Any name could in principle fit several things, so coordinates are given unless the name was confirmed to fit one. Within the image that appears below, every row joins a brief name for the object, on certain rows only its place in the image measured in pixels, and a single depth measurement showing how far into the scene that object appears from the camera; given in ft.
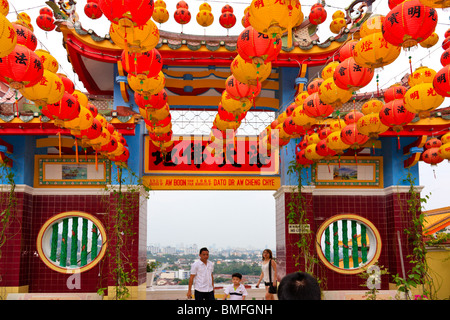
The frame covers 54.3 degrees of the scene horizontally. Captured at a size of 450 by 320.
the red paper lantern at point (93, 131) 21.01
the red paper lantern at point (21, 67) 13.73
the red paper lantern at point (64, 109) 17.49
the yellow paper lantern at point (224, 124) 23.75
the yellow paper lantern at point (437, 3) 12.07
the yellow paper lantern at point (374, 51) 14.84
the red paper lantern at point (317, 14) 31.83
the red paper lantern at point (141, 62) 16.33
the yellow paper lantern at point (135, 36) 14.29
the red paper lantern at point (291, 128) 22.80
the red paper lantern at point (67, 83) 18.39
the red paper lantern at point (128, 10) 12.55
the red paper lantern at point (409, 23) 12.93
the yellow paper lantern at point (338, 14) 33.45
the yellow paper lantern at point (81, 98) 20.14
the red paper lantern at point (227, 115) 22.11
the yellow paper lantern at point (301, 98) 21.39
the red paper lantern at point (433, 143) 29.77
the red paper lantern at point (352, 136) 22.31
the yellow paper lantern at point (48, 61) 17.41
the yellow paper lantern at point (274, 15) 12.98
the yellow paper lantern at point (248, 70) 16.47
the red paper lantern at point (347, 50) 16.40
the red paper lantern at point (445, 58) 15.31
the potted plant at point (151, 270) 36.10
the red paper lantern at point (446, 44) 17.50
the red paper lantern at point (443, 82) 14.74
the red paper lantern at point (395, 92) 19.20
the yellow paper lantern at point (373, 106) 21.26
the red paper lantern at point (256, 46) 14.94
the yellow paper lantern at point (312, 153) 28.38
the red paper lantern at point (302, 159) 30.50
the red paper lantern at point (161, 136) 27.48
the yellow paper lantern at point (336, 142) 23.81
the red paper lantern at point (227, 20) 34.32
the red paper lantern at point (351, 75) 16.39
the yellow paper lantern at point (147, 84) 17.92
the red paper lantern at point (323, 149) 26.94
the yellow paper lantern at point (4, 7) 13.25
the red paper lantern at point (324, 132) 26.09
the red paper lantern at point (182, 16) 34.60
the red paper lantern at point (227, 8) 34.45
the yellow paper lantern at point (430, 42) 22.02
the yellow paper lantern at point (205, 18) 34.19
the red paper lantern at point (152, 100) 19.80
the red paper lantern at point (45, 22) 31.89
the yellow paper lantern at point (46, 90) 15.49
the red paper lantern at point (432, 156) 28.99
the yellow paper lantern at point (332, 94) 17.83
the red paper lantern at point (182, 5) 34.83
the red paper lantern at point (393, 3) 14.23
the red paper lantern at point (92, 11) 32.71
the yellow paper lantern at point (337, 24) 33.37
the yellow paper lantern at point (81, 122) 19.30
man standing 22.00
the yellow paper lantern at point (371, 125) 20.61
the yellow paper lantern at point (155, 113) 21.67
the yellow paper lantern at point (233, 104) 19.94
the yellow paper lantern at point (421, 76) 17.56
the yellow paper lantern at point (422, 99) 16.96
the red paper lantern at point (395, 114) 18.83
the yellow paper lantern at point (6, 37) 12.21
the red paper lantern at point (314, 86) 20.12
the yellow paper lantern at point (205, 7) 34.22
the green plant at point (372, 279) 23.98
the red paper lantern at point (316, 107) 19.42
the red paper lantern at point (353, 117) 22.47
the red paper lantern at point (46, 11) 32.12
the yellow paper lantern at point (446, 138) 26.40
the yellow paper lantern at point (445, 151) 26.05
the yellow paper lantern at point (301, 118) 20.86
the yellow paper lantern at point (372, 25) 15.15
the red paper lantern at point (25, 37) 14.69
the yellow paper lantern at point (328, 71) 18.79
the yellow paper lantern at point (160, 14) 33.81
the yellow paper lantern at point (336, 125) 24.21
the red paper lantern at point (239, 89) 18.44
